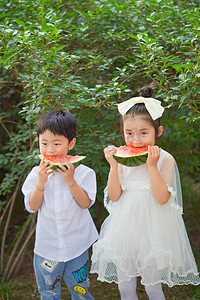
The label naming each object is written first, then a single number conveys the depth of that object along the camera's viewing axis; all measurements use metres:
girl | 2.90
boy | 3.12
